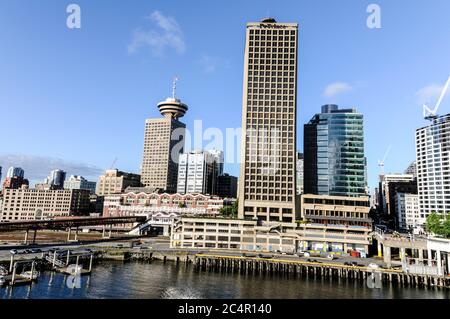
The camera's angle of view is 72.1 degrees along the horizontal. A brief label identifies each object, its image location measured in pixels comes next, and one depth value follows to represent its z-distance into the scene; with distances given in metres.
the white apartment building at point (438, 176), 185.62
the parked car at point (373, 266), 84.88
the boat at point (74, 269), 74.10
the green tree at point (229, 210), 162.86
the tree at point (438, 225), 115.62
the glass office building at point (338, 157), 183.50
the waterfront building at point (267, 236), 115.19
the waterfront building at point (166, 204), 185.38
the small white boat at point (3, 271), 67.94
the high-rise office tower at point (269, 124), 142.62
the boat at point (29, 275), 67.43
